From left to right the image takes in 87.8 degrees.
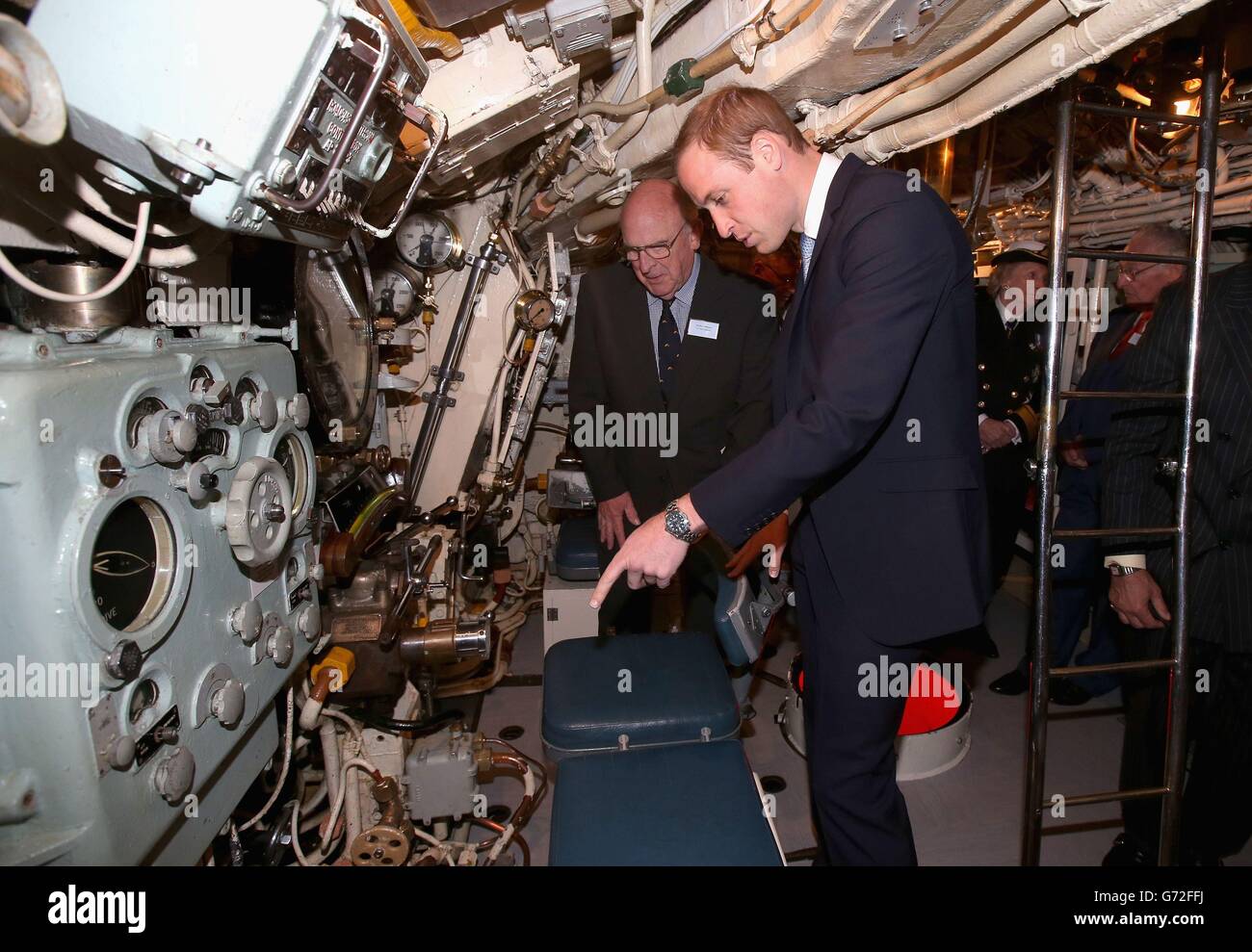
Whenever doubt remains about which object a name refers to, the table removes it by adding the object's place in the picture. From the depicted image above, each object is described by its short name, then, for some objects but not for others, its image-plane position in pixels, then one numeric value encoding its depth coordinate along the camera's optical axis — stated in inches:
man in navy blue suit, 55.3
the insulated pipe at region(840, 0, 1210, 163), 48.7
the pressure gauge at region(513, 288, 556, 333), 123.6
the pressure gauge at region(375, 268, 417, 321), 107.2
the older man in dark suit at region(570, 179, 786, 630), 114.2
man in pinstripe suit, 81.0
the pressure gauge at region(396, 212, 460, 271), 111.5
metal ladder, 76.0
